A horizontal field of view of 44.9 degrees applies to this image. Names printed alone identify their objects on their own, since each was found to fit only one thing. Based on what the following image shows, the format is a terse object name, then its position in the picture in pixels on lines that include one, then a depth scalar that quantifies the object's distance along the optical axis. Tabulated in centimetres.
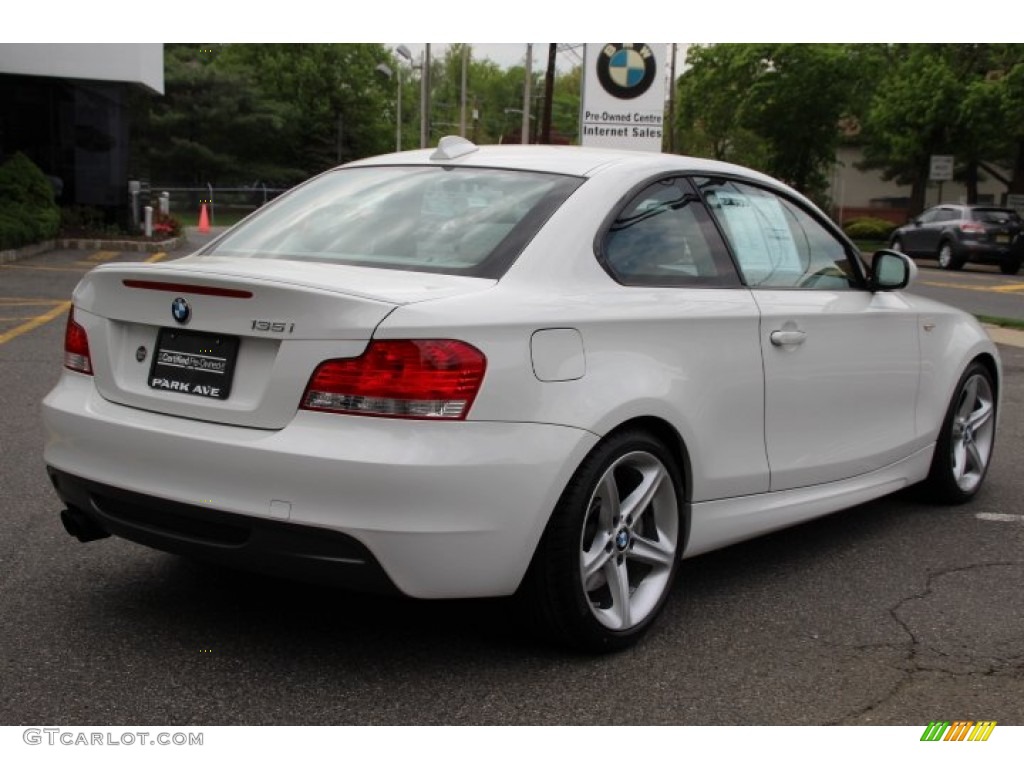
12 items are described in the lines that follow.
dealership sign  1647
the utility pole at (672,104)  5862
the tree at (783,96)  4744
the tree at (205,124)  6047
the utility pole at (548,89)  3027
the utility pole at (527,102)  4001
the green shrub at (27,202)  2008
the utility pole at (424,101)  4879
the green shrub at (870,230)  5163
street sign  3591
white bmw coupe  332
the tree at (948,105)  3619
